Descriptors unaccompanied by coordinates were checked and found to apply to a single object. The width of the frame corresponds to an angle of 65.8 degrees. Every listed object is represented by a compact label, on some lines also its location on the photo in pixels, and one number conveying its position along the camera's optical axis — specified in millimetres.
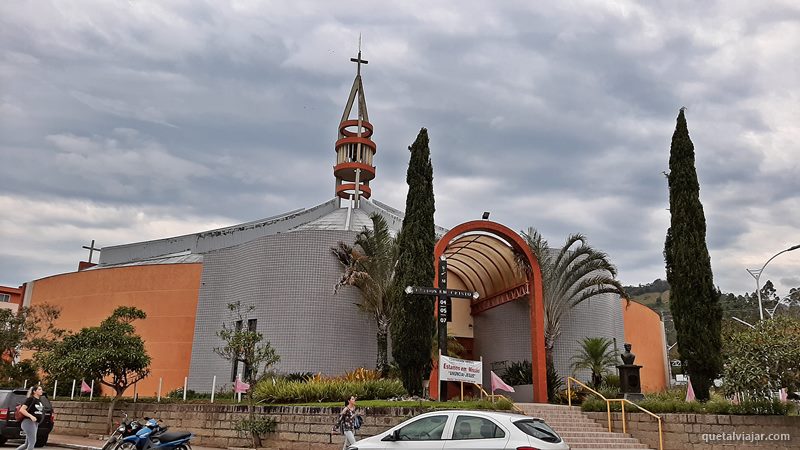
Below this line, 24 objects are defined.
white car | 9477
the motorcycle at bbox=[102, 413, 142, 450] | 13455
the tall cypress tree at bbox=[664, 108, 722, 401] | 18625
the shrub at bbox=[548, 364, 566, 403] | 23672
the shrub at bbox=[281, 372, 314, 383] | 23708
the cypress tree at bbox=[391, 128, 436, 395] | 20281
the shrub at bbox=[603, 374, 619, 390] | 24406
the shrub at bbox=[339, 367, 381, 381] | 21889
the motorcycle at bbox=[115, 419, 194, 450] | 12234
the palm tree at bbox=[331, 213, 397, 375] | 23984
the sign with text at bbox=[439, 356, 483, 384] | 18031
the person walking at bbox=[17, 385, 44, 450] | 12148
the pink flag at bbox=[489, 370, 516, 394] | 19297
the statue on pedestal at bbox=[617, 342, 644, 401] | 19016
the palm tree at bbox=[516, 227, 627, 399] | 25062
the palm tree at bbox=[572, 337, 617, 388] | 24781
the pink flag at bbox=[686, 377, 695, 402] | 17453
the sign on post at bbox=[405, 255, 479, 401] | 18922
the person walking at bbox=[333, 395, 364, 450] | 14422
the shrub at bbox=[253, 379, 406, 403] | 18672
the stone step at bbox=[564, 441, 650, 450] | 16266
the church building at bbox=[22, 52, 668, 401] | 24750
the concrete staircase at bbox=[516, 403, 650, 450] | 16522
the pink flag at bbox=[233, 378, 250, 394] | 19328
